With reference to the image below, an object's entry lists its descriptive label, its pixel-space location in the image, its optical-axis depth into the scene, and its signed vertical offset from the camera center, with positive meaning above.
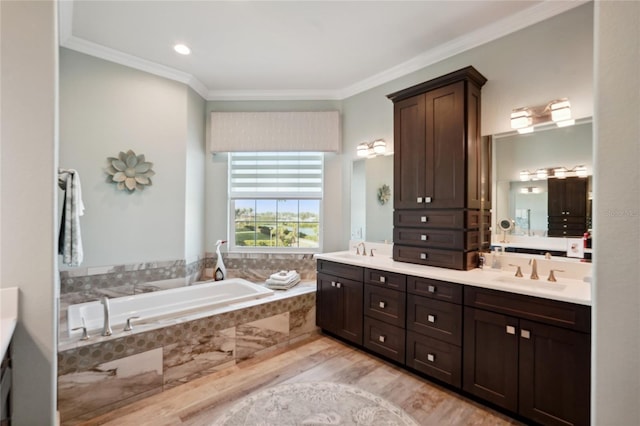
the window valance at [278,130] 3.54 +1.00
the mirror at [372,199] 3.17 +0.14
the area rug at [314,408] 1.80 -1.32
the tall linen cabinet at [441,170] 2.27 +0.36
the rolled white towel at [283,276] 3.21 -0.74
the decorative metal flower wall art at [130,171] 2.81 +0.40
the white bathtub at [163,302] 2.31 -0.88
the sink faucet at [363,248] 3.29 -0.43
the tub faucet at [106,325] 1.98 -0.80
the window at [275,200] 3.74 +0.14
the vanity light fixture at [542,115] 2.02 +0.72
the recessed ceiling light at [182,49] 2.65 +1.53
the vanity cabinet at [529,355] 1.57 -0.86
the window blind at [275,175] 3.74 +0.47
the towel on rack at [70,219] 1.89 -0.06
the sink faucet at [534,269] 2.06 -0.42
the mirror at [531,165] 2.07 +0.37
